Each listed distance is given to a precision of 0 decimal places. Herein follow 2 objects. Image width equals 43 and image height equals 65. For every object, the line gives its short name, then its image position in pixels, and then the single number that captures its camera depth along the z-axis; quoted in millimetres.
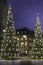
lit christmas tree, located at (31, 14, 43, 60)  33812
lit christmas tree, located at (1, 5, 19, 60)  31875
